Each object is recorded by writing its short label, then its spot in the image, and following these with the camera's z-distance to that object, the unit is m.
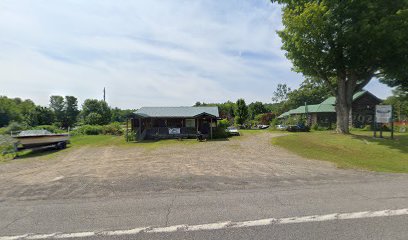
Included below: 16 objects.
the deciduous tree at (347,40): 18.89
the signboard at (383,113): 19.53
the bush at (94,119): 50.82
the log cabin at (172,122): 27.83
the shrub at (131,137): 26.36
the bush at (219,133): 26.67
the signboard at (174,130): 27.86
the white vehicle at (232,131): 28.63
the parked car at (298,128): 35.19
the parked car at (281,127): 38.21
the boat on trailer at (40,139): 19.58
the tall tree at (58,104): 82.05
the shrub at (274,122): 46.52
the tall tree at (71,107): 83.12
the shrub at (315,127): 38.21
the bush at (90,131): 35.66
